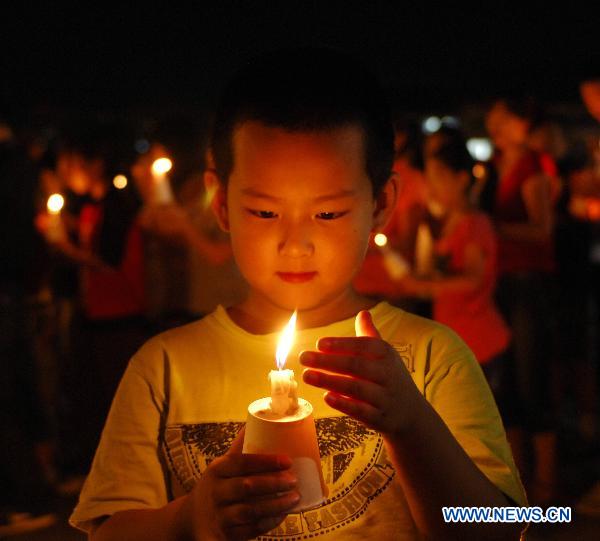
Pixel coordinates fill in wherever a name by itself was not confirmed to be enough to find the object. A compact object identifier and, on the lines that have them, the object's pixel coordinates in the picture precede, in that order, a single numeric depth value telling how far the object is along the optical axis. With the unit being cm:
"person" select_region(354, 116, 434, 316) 460
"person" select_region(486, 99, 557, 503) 413
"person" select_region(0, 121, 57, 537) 423
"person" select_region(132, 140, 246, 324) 441
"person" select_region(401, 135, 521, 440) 360
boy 125
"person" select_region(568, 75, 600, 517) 382
